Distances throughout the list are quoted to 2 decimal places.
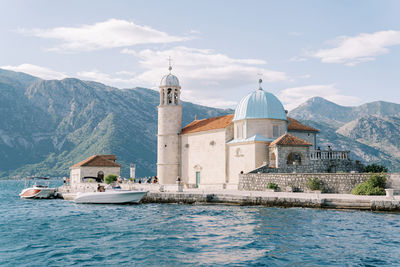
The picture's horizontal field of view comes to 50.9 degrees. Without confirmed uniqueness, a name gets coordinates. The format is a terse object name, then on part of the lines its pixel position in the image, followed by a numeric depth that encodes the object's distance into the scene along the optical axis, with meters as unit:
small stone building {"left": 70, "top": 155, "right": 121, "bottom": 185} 55.94
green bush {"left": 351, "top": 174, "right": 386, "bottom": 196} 29.36
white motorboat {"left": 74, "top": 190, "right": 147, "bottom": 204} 36.44
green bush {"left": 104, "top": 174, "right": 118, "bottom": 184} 50.78
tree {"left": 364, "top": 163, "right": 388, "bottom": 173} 39.51
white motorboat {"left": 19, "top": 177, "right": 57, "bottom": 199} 51.09
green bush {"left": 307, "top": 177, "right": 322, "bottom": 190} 32.62
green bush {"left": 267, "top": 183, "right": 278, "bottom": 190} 35.06
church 40.94
